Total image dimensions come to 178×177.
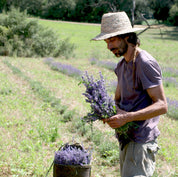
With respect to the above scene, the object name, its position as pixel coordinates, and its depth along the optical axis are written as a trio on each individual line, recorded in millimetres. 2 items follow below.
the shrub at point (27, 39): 19938
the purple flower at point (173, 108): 7945
